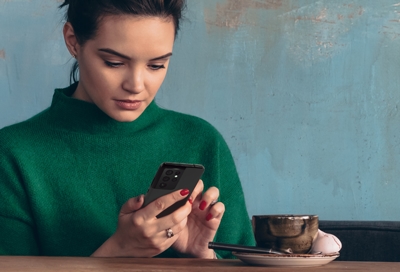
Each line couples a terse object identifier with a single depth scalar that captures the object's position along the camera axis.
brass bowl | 1.39
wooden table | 1.31
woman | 1.59
